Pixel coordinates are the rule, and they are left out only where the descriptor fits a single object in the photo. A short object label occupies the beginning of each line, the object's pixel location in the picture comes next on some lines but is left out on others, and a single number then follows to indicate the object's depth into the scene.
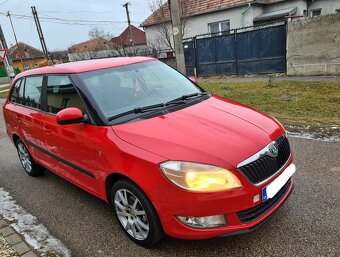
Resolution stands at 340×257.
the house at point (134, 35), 62.52
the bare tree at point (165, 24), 22.08
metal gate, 13.05
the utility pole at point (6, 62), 22.62
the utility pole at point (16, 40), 57.11
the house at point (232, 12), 18.81
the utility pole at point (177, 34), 10.60
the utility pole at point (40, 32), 39.03
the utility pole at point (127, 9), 43.68
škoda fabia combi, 2.56
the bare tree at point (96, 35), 56.47
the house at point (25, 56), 65.91
